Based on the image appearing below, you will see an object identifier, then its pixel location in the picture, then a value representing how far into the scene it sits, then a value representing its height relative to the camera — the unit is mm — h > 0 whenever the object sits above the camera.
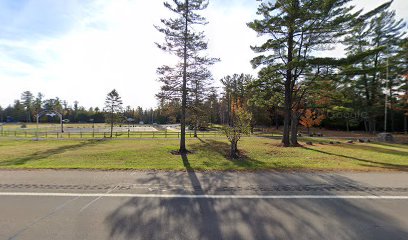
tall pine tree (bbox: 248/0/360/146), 16219 +7048
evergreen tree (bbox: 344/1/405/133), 31547 +9215
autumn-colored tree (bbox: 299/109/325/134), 37469 +592
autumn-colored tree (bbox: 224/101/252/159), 13155 -494
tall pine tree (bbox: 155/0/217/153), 14992 +4742
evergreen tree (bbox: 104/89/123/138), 32719 +1945
